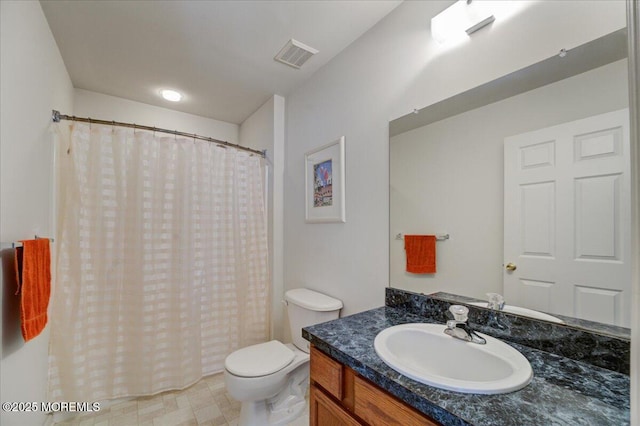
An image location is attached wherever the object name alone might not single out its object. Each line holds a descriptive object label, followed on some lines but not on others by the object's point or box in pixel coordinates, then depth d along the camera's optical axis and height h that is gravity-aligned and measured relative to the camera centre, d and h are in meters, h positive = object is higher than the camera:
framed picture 1.76 +0.21
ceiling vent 1.73 +1.08
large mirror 0.80 +0.09
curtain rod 1.68 +0.61
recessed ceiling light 2.36 +1.07
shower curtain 1.70 -0.35
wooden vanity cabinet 0.74 -0.59
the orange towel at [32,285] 1.16 -0.31
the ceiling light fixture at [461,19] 1.08 +0.81
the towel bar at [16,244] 1.09 -0.12
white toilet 1.47 -0.89
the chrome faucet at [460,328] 0.96 -0.43
